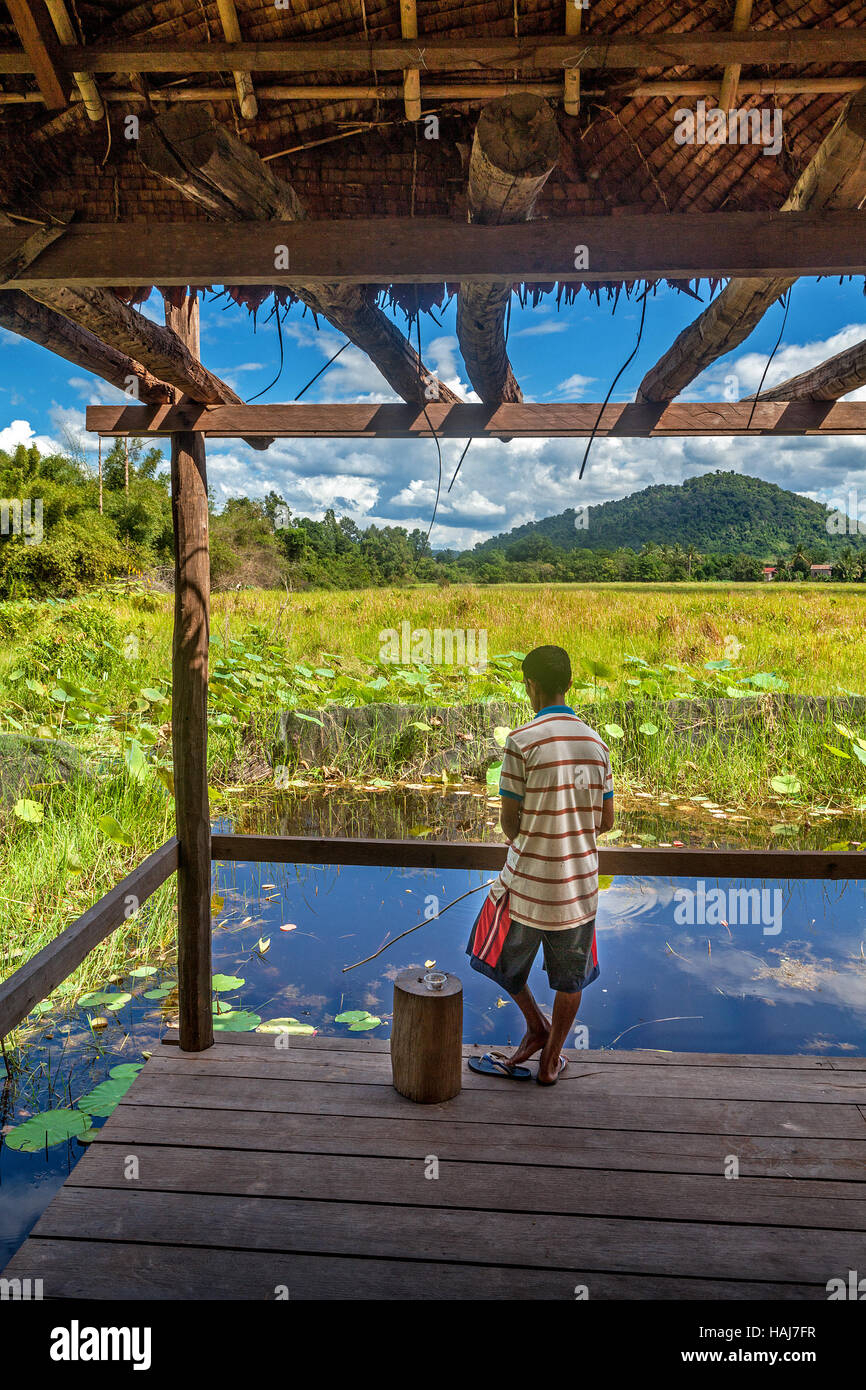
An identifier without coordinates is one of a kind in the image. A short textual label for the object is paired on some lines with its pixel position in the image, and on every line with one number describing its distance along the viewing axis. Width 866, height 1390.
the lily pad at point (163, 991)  3.54
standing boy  1.98
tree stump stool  2.05
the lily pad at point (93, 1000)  3.43
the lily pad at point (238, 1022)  3.19
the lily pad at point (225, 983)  3.45
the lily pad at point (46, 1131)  2.62
